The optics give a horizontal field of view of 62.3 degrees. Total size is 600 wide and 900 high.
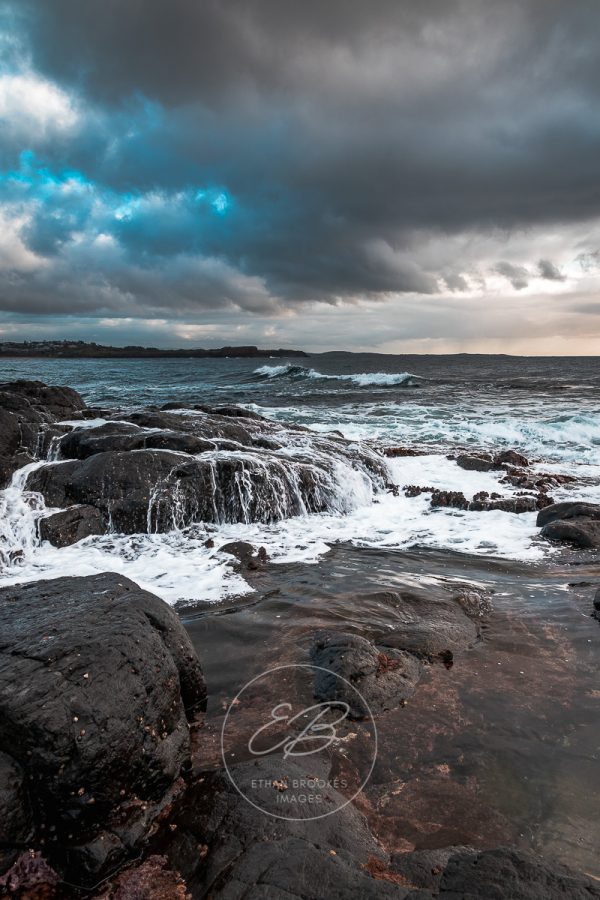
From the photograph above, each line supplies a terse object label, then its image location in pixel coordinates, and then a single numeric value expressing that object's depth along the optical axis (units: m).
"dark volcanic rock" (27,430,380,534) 11.62
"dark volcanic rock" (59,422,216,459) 13.76
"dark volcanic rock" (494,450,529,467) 18.24
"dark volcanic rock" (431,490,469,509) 13.56
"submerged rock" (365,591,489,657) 6.18
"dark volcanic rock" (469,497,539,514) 12.90
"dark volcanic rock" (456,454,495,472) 17.61
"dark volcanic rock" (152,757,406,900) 2.86
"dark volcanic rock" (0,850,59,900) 3.07
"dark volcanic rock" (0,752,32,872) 3.18
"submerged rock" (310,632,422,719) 5.09
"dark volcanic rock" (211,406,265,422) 21.25
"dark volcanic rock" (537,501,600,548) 10.30
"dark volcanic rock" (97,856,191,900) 3.07
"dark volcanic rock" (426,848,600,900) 2.65
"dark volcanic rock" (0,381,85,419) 20.16
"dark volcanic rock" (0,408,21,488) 12.38
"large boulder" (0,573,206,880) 3.35
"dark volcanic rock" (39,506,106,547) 10.51
